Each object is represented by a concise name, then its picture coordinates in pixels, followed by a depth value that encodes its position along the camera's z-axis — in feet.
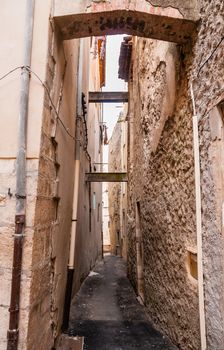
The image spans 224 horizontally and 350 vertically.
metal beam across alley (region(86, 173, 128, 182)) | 26.55
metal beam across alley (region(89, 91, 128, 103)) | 26.68
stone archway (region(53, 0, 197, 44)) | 9.67
